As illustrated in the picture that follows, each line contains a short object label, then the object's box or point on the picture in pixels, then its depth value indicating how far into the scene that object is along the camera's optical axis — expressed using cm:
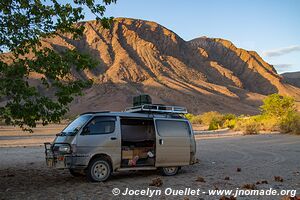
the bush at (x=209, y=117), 6178
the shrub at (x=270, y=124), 4186
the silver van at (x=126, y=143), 1077
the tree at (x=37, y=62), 949
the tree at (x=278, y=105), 4631
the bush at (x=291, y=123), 3653
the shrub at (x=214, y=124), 5503
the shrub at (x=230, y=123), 5301
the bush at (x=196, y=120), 7088
